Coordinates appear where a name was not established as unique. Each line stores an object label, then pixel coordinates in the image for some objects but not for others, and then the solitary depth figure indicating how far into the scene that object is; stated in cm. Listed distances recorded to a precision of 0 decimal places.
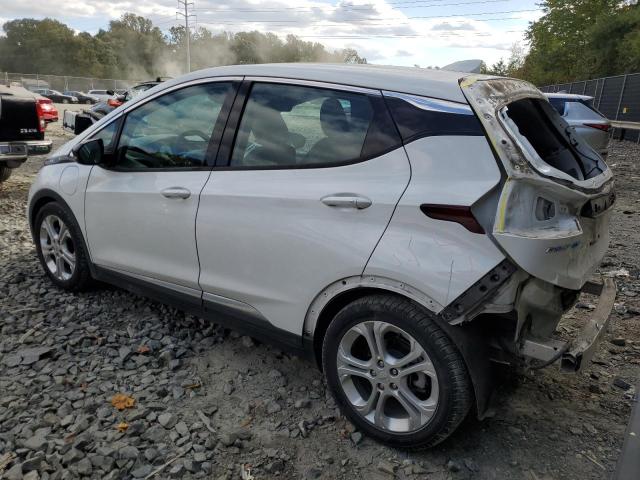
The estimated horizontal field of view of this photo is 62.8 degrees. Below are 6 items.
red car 933
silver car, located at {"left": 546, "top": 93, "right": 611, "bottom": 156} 965
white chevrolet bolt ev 214
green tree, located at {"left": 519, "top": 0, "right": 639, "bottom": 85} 3052
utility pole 6103
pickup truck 685
